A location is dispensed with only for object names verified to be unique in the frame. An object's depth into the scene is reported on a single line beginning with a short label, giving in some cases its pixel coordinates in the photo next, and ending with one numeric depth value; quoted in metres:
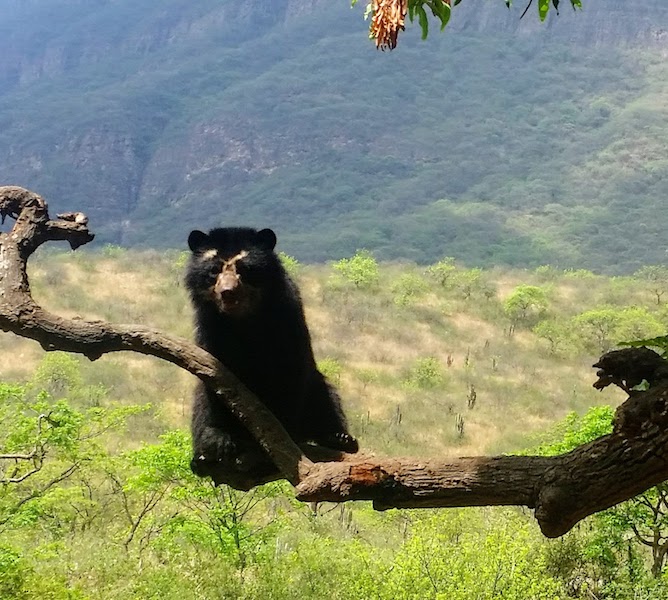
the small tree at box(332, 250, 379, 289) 48.47
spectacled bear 4.12
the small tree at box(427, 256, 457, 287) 49.62
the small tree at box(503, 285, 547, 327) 43.50
